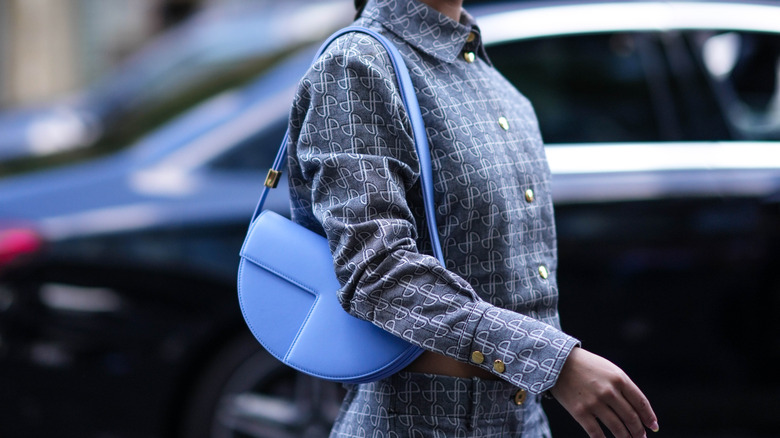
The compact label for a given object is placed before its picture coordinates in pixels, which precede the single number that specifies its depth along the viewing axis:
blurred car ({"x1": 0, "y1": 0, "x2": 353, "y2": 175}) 3.92
